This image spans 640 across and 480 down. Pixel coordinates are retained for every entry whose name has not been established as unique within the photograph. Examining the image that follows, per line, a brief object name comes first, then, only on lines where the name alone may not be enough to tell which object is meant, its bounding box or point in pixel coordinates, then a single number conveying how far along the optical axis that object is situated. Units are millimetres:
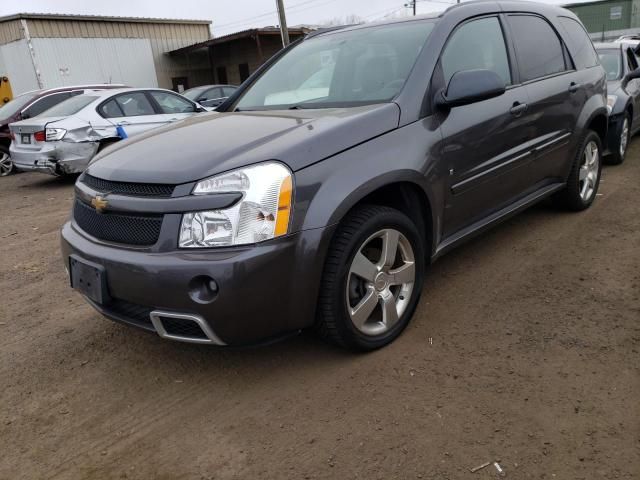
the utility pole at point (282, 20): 18469
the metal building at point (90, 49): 19547
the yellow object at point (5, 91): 18794
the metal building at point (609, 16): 36594
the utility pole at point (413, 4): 47438
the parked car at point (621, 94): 6379
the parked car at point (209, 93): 13547
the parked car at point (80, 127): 7980
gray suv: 2287
